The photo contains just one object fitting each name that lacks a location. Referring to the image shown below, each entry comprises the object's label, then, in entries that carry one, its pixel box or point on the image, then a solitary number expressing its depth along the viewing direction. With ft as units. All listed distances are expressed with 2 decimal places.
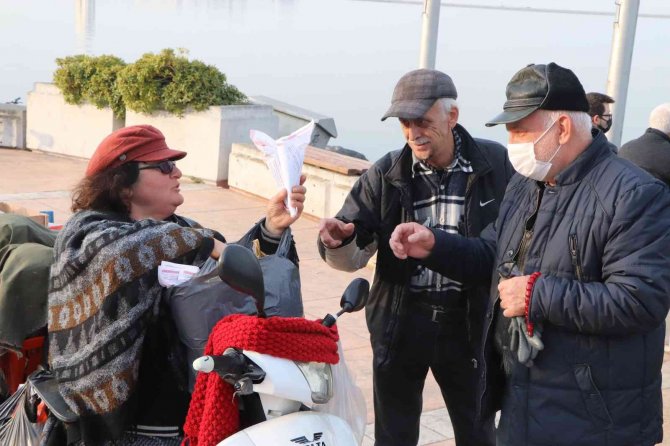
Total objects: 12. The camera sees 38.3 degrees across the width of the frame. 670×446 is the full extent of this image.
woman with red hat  10.35
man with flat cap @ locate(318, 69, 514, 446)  12.94
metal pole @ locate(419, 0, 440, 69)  32.58
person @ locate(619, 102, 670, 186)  19.97
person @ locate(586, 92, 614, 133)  22.80
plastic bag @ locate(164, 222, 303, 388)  10.34
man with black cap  9.28
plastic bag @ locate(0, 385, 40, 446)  11.56
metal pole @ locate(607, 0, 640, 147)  27.68
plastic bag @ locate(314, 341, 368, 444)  9.68
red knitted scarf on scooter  8.68
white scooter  8.43
